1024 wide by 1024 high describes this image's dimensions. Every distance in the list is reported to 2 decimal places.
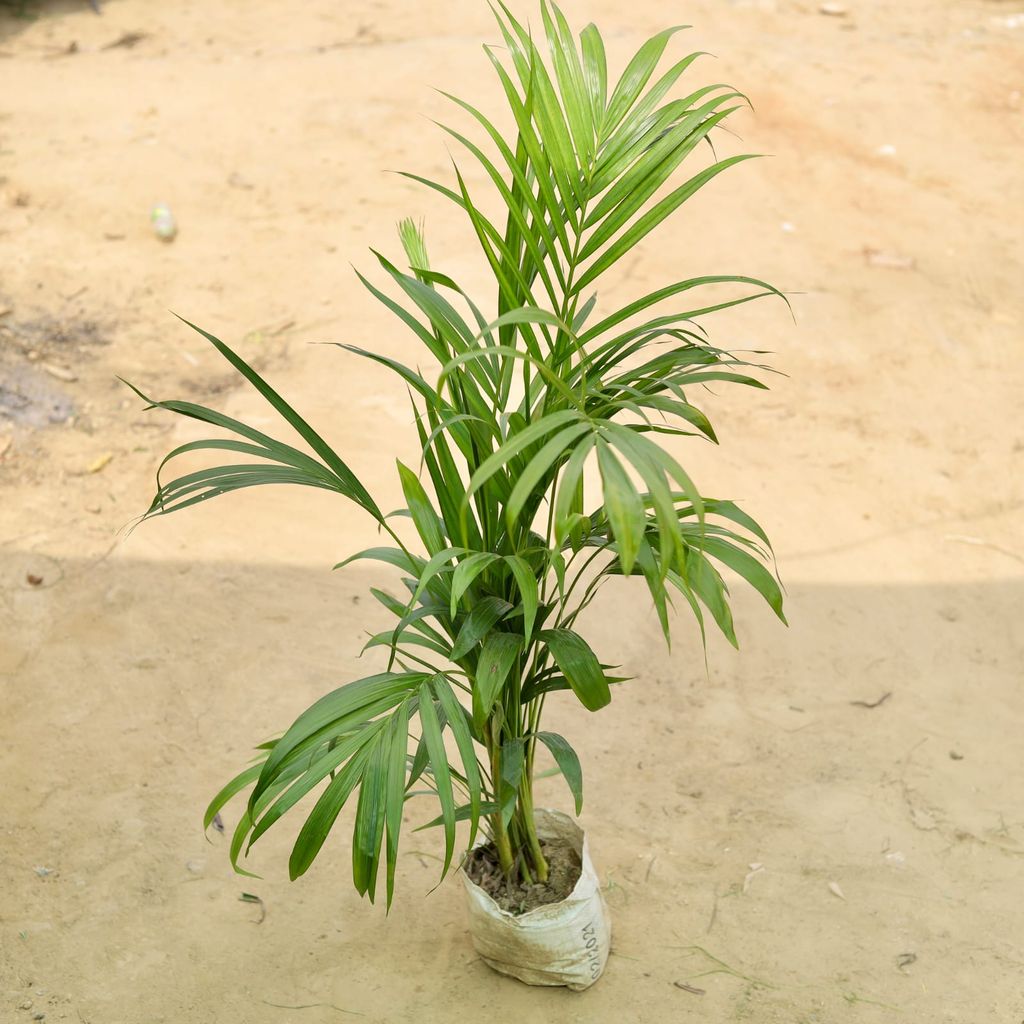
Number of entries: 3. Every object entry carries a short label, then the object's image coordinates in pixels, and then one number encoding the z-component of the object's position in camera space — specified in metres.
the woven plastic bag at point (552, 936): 2.19
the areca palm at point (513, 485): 1.72
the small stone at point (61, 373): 4.28
